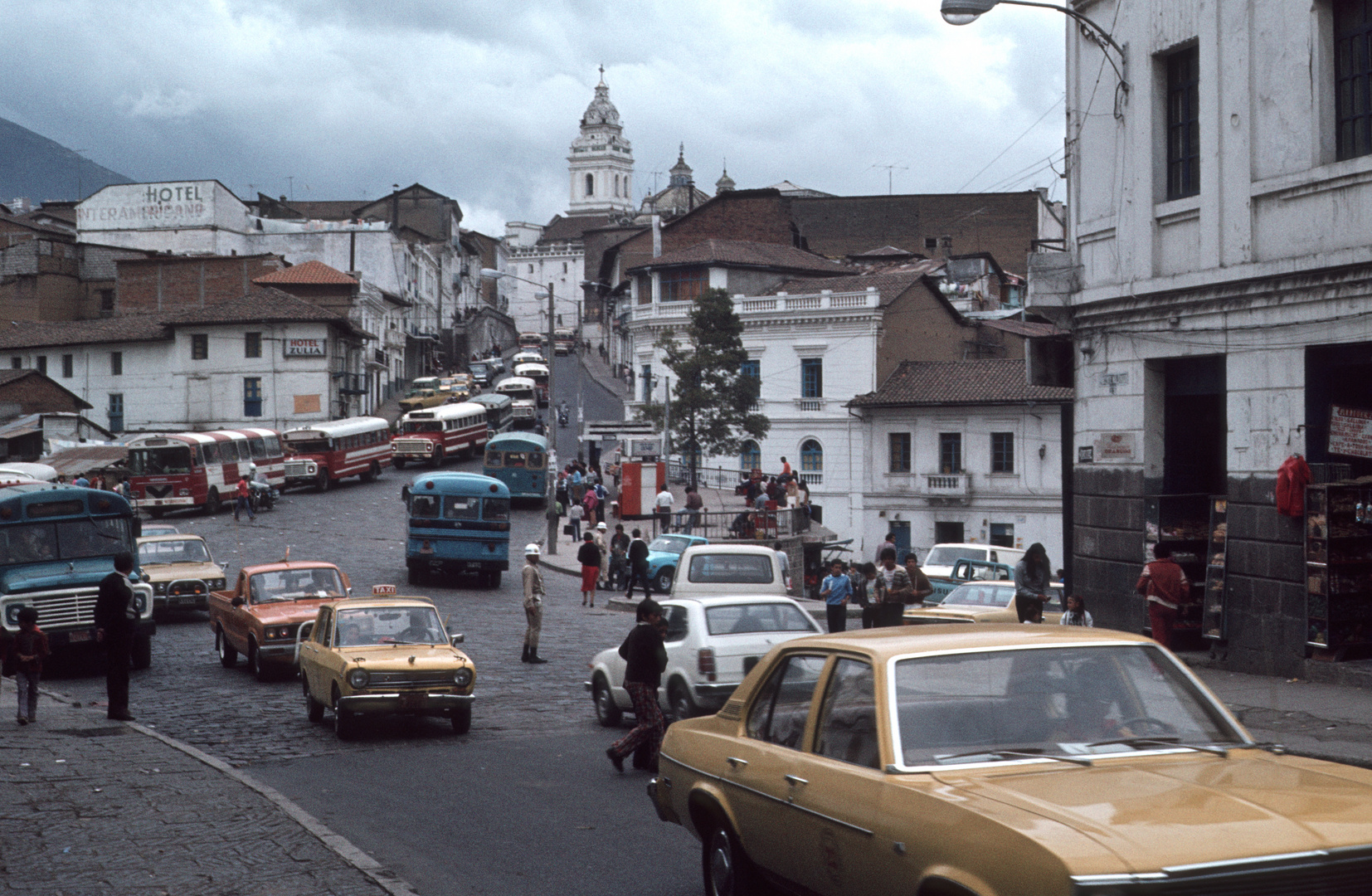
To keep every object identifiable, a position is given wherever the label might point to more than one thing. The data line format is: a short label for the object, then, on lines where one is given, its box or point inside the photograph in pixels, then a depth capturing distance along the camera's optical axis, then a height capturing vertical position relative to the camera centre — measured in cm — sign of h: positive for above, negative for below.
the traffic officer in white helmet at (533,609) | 2069 -205
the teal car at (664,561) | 3161 -205
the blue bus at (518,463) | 4881 +35
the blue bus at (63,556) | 1991 -124
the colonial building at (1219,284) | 1481 +220
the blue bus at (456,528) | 3200 -129
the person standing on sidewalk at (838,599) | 2119 -197
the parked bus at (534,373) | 9219 +675
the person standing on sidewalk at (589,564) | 2928 -197
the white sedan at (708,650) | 1455 -190
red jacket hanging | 1489 -15
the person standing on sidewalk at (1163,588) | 1611 -139
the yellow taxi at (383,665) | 1447 -206
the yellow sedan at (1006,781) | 464 -122
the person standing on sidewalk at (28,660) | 1501 -202
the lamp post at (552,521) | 4041 -143
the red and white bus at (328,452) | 5253 +83
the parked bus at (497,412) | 6825 +310
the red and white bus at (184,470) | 4447 +11
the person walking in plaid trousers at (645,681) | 1220 -188
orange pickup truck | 1909 -196
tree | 5775 +353
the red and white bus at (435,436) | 6038 +166
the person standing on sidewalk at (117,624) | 1523 -167
